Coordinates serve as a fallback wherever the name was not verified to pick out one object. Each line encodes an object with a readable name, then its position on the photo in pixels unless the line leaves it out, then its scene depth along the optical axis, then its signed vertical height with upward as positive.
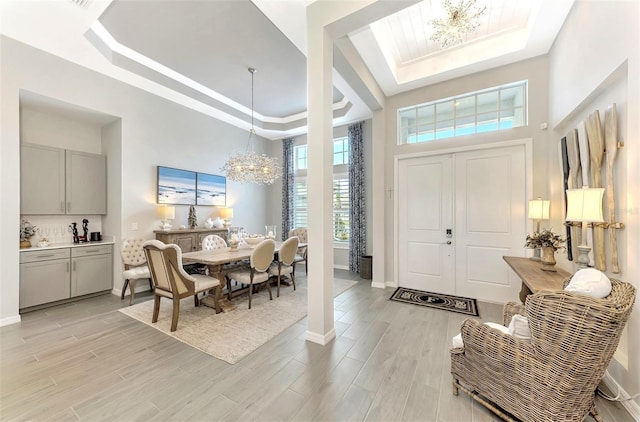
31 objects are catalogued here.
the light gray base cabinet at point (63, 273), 3.29 -0.91
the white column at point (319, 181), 2.54 +0.31
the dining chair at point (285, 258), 3.88 -0.78
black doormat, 3.38 -1.38
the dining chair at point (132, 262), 3.71 -0.83
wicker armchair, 1.25 -0.86
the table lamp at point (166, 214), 4.46 -0.05
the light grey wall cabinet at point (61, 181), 3.47 +0.48
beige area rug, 2.49 -1.37
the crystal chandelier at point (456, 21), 2.72 +2.23
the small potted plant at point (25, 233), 3.44 -0.30
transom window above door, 3.62 +1.55
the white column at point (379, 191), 4.48 +0.36
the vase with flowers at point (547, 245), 2.67 -0.41
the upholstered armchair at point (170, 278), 2.75 -0.78
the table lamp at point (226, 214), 5.66 -0.07
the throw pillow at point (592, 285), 1.41 -0.45
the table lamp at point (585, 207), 1.85 +0.02
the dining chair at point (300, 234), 5.52 -0.53
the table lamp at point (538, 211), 2.94 -0.02
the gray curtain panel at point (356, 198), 5.59 +0.30
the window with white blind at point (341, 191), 6.05 +0.49
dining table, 3.25 -0.65
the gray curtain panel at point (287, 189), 6.75 +0.61
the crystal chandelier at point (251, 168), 4.37 +0.80
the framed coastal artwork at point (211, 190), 5.24 +0.49
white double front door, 3.56 -0.18
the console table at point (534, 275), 2.15 -0.66
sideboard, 4.36 -0.48
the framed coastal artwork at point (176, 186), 4.56 +0.50
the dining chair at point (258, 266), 3.44 -0.80
